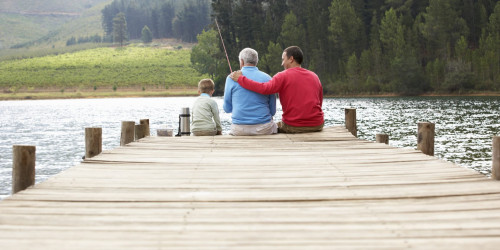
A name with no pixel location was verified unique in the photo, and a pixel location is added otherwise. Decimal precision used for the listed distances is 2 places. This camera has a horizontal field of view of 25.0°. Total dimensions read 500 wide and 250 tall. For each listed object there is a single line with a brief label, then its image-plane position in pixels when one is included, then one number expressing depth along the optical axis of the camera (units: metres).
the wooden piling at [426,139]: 16.45
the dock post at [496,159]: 10.98
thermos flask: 20.09
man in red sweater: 16.27
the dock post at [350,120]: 21.24
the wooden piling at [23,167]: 10.96
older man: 16.59
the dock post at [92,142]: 16.66
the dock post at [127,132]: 19.89
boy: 18.22
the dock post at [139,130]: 21.82
